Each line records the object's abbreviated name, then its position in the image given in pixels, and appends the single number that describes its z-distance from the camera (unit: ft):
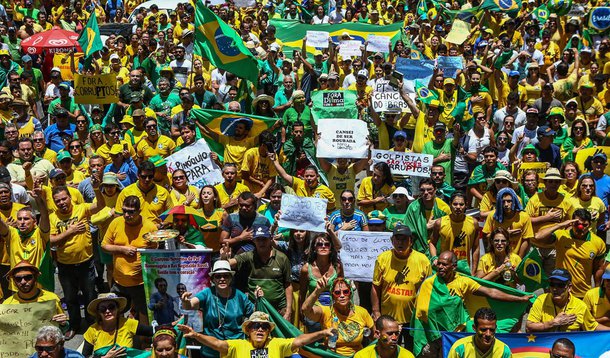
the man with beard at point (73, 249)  33.83
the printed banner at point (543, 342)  27.66
